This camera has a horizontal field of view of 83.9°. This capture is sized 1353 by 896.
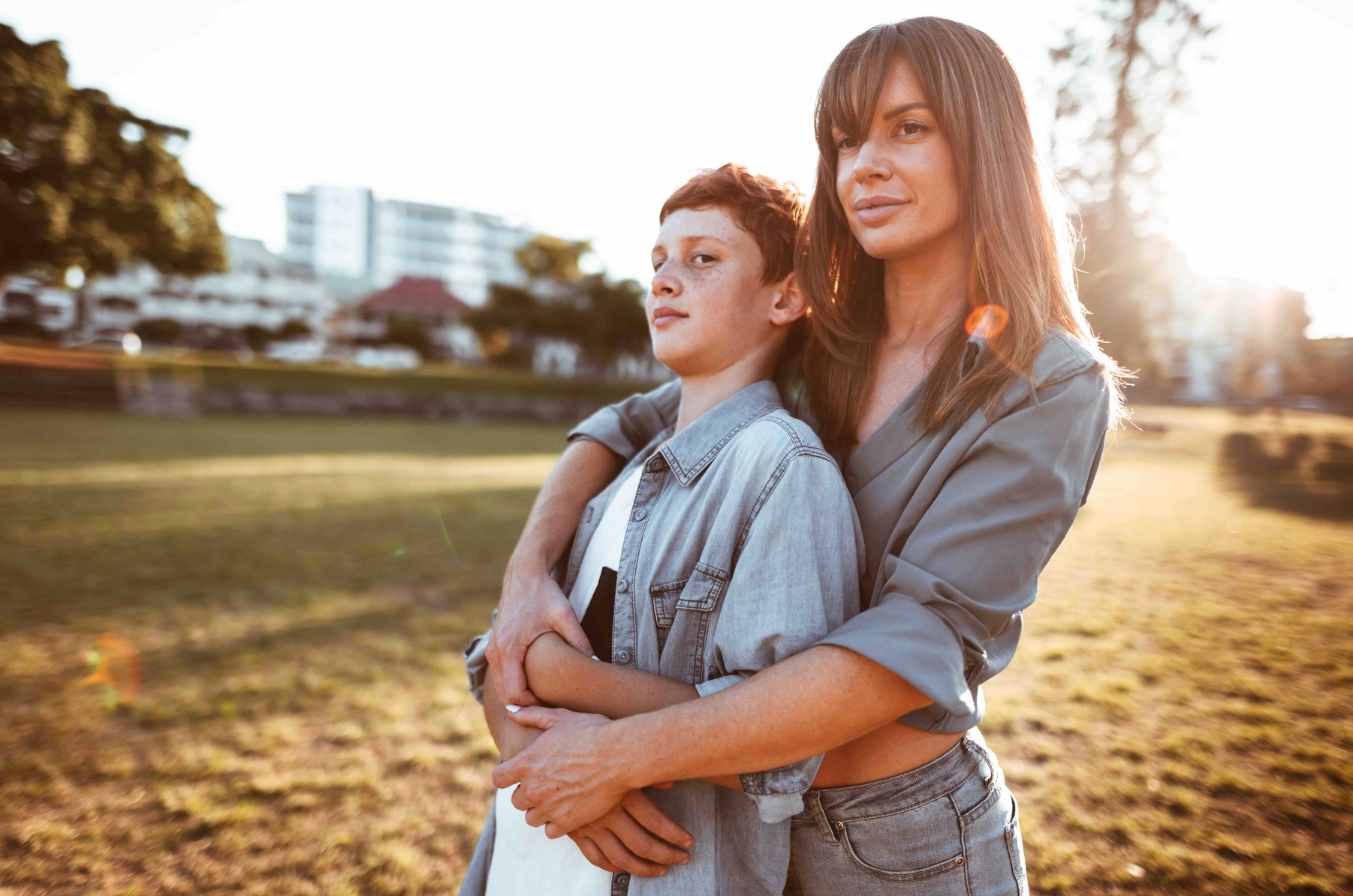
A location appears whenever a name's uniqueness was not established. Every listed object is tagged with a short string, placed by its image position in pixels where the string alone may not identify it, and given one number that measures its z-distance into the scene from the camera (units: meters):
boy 1.24
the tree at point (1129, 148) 12.75
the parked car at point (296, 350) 47.28
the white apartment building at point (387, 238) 81.69
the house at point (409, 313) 54.69
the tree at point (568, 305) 33.22
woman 1.16
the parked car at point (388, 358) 46.22
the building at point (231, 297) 52.12
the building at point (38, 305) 43.84
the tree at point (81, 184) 18.73
